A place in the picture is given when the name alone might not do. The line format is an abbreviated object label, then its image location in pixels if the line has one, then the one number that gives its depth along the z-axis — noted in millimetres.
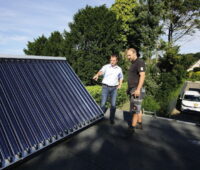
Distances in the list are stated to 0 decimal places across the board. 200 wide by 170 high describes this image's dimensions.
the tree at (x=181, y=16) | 24023
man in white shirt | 4457
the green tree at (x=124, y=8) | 20719
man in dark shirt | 3475
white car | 10461
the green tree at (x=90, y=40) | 11211
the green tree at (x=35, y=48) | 12317
